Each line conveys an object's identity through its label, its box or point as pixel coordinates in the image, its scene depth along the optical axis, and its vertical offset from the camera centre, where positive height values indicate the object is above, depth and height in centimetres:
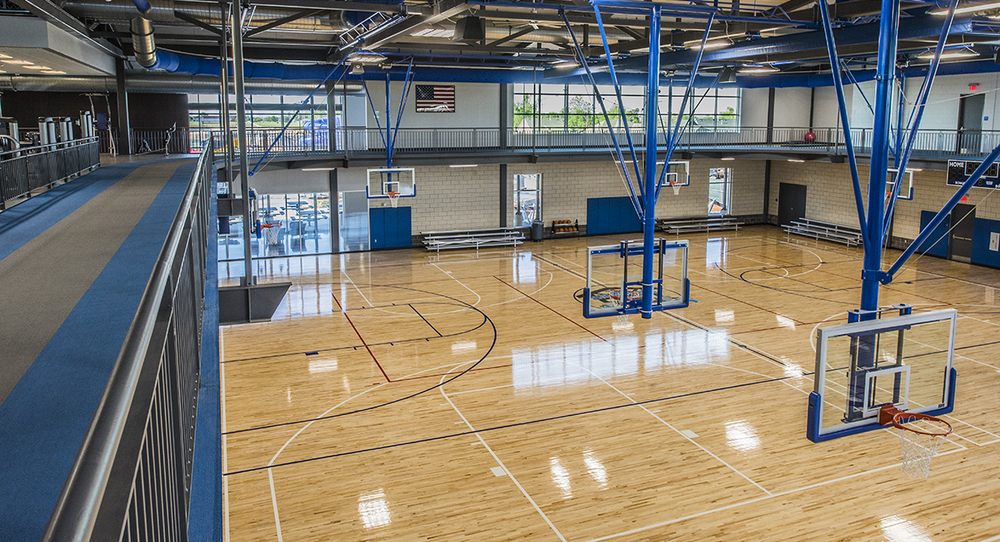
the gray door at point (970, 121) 2638 +122
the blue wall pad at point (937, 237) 2742 -317
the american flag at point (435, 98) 2964 +227
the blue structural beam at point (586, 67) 1567 +186
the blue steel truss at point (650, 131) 1460 +48
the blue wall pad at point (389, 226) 2934 -291
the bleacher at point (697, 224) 3322 -322
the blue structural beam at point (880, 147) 995 +10
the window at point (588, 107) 3159 +212
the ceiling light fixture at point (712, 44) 1800 +277
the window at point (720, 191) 3491 -176
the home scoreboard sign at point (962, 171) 2075 -52
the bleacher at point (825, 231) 3023 -332
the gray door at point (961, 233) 2656 -290
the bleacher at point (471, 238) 2925 -344
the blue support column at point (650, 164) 1464 -20
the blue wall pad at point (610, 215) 3275 -276
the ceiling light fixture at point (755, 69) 2765 +324
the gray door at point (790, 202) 3397 -226
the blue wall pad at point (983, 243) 2556 -313
